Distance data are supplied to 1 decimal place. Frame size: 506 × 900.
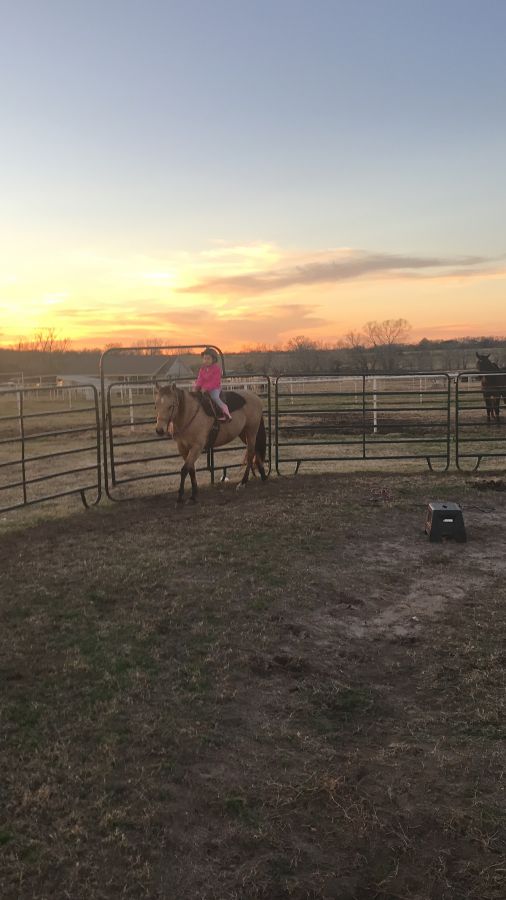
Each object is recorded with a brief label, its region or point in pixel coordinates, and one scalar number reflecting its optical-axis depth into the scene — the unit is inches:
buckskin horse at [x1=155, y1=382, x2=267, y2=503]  289.0
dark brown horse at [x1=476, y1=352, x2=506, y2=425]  633.6
